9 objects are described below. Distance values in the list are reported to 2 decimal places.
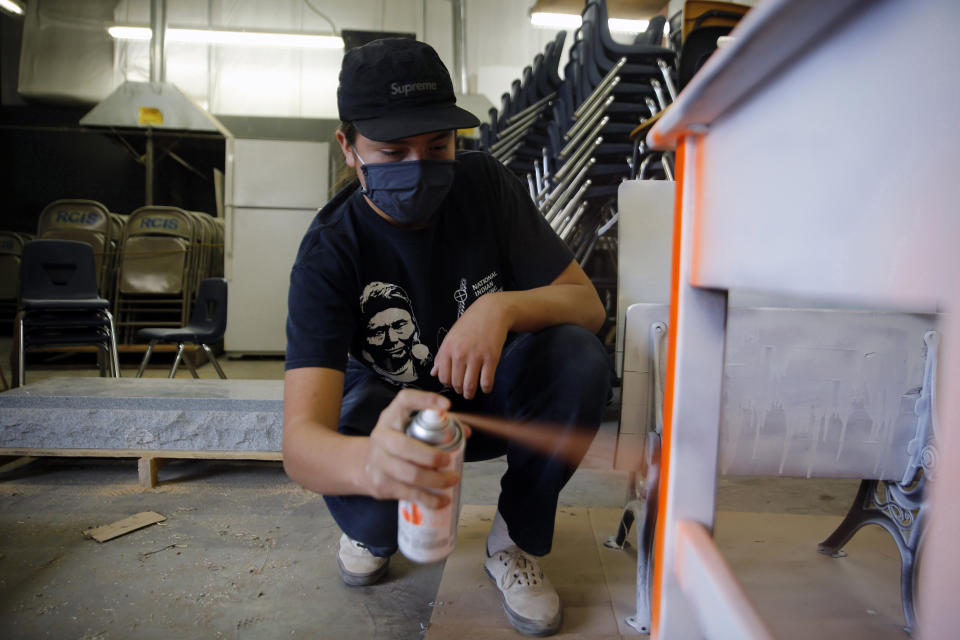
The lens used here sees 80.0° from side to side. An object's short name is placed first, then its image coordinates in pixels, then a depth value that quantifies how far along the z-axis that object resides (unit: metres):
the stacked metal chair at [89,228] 5.74
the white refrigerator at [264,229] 5.78
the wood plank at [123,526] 1.66
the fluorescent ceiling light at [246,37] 7.98
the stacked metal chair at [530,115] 3.83
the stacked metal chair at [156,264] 5.67
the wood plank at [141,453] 2.07
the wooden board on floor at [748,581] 1.19
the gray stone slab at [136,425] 2.06
